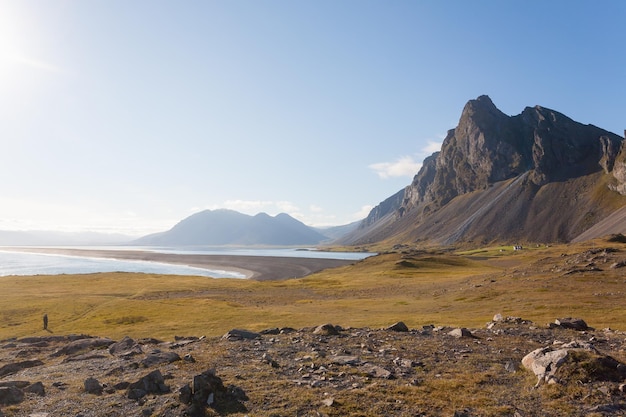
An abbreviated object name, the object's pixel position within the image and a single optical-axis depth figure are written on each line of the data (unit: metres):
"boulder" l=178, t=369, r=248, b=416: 15.45
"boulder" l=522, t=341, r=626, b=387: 16.58
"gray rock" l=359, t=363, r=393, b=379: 18.95
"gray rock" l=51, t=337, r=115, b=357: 28.67
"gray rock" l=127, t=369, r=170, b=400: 17.06
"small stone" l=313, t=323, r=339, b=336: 29.61
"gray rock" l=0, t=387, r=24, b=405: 16.44
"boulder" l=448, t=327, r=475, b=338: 27.48
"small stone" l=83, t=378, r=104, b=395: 17.99
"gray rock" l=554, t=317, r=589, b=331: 30.08
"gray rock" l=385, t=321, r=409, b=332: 30.90
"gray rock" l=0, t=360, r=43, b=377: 23.64
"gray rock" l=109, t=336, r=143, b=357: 25.77
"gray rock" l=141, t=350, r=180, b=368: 22.51
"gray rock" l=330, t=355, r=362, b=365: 21.29
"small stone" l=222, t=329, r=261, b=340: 29.42
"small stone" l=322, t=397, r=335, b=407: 15.30
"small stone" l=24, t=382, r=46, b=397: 18.08
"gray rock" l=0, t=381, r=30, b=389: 18.55
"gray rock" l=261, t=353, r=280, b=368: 21.37
